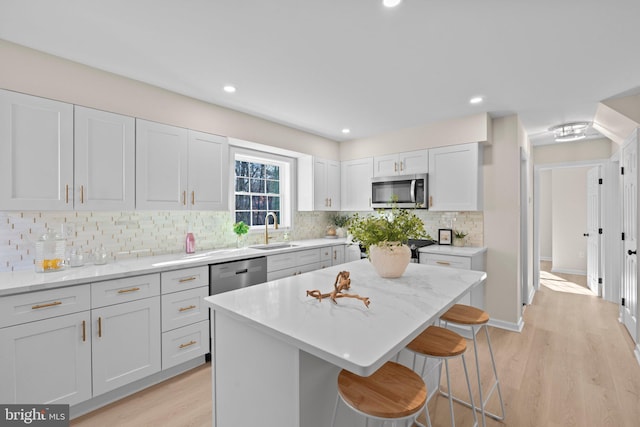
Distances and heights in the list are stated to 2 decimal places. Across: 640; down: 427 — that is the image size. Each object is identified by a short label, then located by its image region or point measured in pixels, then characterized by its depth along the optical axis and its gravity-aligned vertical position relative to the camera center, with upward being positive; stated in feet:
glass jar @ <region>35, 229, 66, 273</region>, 6.88 -0.91
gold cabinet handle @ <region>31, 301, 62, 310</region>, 5.88 -1.84
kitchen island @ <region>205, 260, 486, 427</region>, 3.22 -1.41
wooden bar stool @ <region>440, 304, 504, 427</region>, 5.78 -2.12
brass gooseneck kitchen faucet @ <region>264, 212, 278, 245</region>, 12.68 -0.40
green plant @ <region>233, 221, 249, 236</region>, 11.30 -0.51
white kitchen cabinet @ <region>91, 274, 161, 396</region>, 6.68 -2.95
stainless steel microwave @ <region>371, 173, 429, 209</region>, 12.56 +1.13
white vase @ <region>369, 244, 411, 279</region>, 5.77 -0.89
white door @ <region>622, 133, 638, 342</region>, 9.59 -0.69
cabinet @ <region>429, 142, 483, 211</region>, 11.44 +1.52
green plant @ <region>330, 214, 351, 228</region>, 16.21 -0.28
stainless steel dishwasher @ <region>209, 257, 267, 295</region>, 8.84 -1.91
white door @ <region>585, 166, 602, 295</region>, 15.03 -0.84
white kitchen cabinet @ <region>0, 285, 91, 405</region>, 5.63 -2.70
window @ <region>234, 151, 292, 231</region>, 12.51 +1.30
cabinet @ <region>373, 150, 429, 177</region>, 12.73 +2.38
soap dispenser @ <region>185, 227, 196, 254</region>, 9.86 -0.96
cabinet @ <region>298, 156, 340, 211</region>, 14.26 +1.56
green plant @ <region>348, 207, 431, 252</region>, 5.67 -0.30
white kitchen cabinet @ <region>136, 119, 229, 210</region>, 8.38 +1.52
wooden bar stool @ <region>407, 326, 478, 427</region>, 4.81 -2.26
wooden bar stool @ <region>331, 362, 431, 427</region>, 3.32 -2.22
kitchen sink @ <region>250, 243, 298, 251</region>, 12.03 -1.32
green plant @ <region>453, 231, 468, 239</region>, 12.23 -0.84
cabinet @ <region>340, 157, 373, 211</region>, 14.71 +1.63
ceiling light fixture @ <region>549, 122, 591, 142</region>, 12.08 +3.55
